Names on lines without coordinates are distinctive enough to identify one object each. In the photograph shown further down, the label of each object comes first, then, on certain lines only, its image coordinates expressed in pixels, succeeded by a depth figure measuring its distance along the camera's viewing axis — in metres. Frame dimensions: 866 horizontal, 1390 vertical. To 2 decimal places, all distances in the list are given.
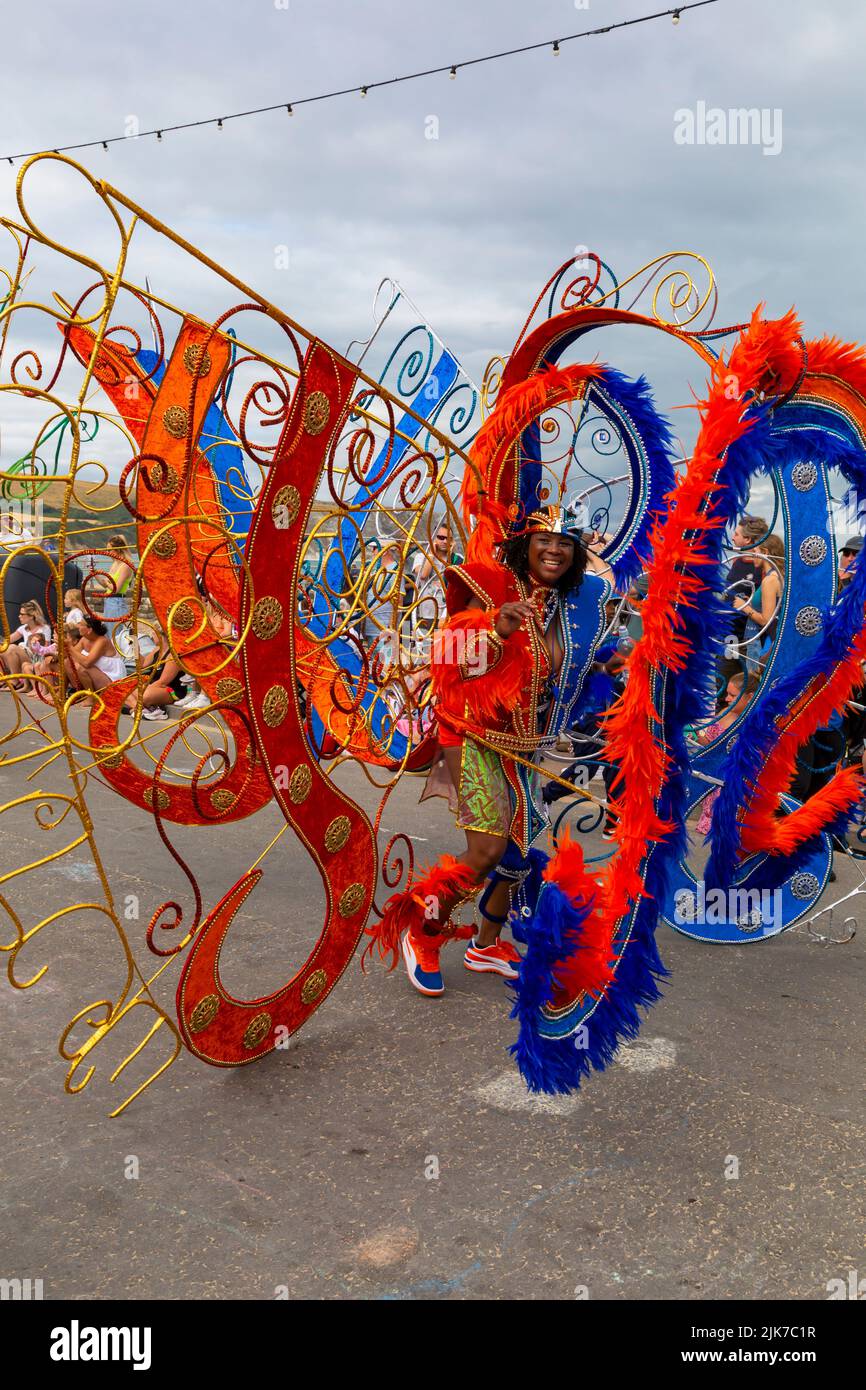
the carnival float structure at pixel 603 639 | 2.54
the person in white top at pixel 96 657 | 7.12
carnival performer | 3.32
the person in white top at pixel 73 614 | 8.02
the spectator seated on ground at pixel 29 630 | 8.80
